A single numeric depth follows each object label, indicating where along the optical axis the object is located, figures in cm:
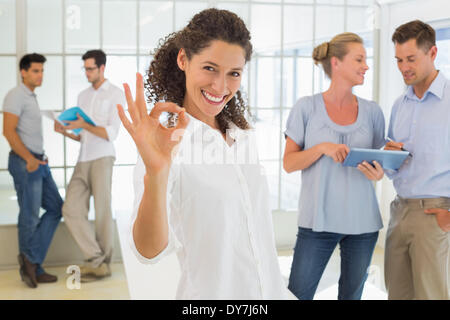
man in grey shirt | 318
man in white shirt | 330
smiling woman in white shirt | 96
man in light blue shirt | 187
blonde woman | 191
